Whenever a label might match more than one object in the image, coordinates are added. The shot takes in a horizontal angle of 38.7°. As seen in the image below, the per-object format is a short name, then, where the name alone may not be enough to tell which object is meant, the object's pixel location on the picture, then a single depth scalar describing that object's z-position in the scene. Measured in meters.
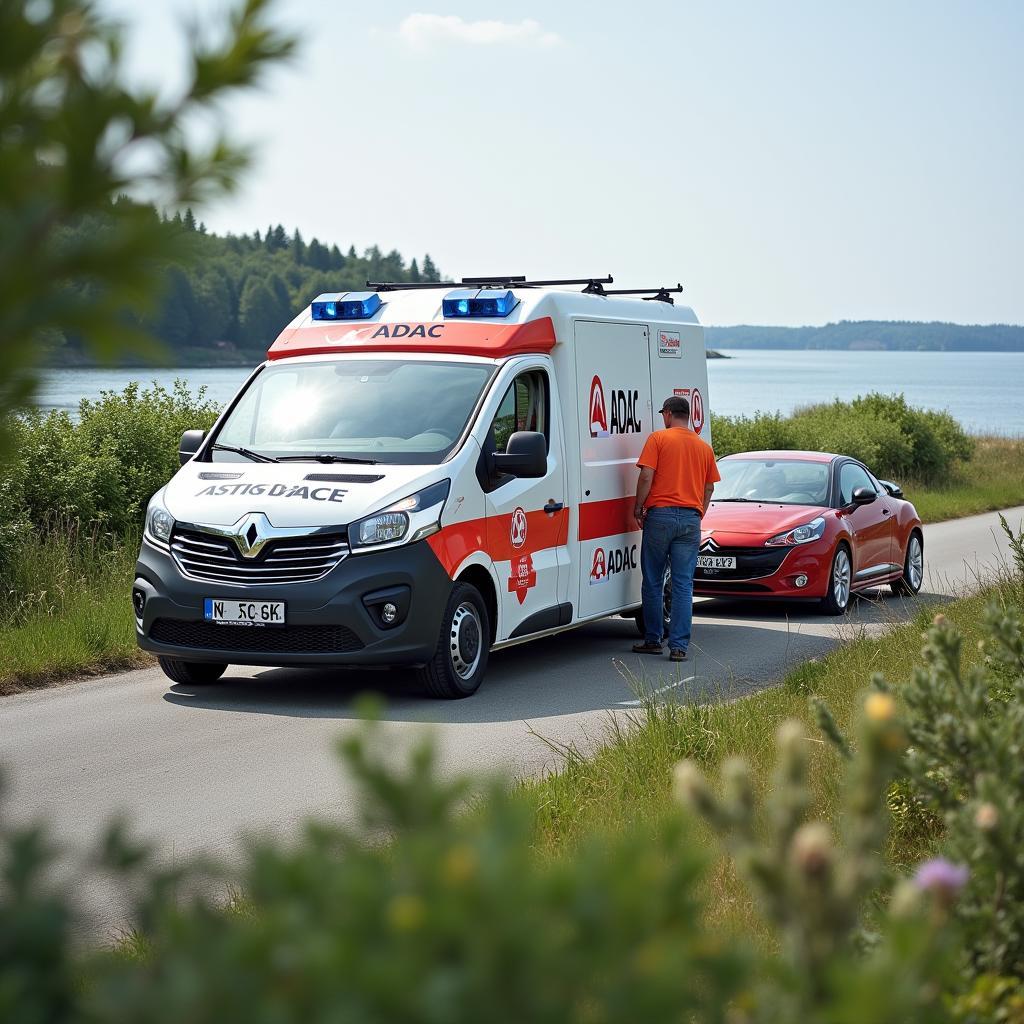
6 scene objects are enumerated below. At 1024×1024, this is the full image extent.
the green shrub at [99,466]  12.63
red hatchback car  14.07
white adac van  9.00
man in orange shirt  11.38
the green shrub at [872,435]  27.55
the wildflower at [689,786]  1.78
